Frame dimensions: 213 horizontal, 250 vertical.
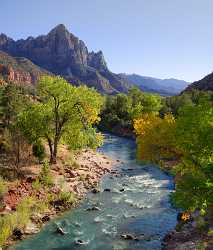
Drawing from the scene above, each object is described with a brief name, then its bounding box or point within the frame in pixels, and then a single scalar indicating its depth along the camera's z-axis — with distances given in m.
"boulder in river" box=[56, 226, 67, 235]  20.49
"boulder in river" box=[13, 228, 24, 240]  19.56
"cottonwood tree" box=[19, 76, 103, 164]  31.83
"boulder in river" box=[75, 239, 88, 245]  19.45
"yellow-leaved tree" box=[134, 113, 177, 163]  25.04
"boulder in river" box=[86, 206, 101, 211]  24.47
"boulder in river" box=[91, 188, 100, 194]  28.21
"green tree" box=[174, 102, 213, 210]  15.70
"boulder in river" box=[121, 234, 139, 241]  20.14
